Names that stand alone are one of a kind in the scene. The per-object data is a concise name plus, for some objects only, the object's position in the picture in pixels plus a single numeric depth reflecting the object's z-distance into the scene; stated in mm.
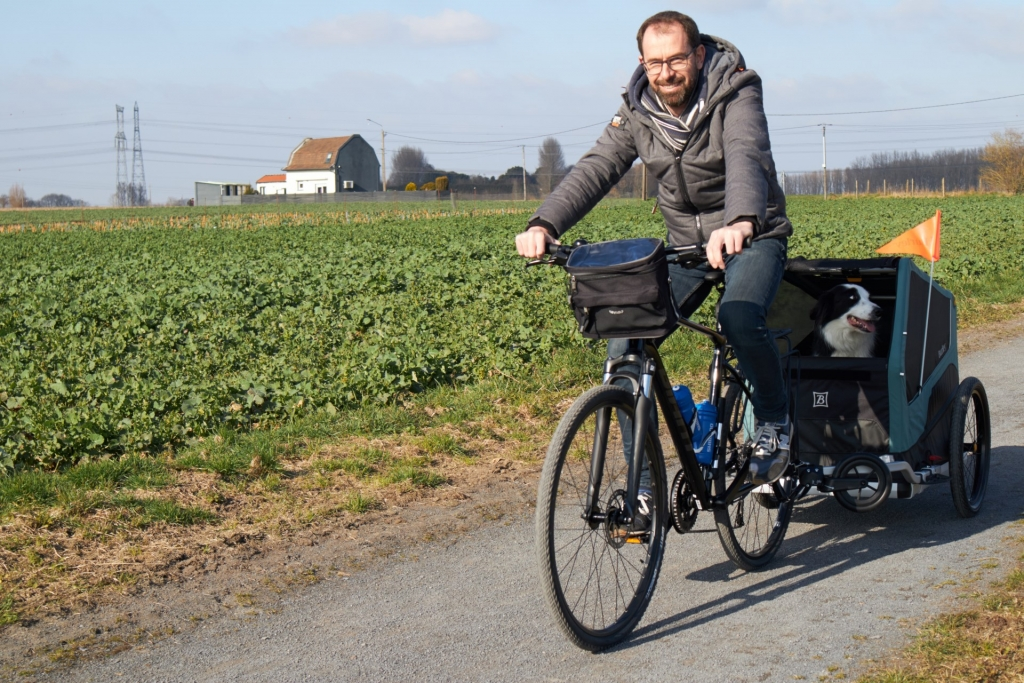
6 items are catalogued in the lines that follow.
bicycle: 3178
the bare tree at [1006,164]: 80438
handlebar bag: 3172
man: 3680
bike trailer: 4492
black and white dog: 4648
